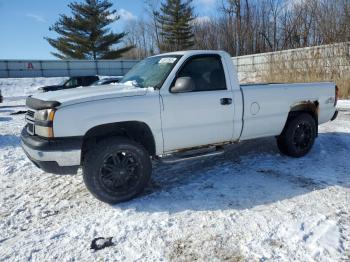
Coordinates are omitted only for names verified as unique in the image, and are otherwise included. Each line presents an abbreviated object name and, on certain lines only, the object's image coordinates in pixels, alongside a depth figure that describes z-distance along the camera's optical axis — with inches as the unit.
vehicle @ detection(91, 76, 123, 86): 645.9
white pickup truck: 151.1
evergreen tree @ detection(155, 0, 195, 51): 1878.7
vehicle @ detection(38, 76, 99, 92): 818.1
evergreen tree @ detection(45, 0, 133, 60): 1620.1
